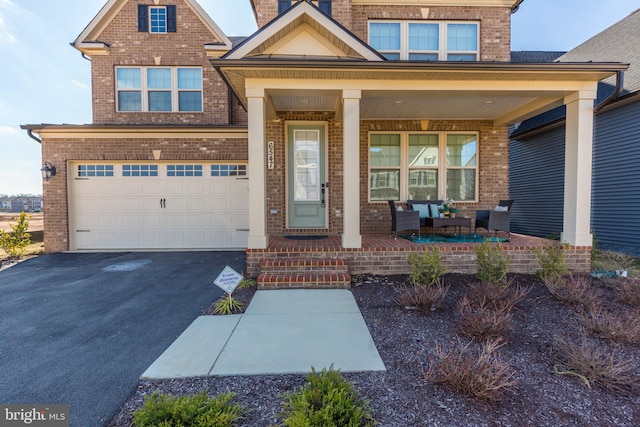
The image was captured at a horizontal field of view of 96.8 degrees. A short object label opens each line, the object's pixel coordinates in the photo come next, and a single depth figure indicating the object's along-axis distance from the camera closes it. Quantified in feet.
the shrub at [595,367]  6.93
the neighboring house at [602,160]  22.88
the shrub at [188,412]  5.68
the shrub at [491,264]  14.32
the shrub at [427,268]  13.94
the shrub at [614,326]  9.01
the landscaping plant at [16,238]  22.50
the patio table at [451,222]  19.60
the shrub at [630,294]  12.36
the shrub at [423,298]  11.71
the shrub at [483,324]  9.30
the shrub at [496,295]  11.62
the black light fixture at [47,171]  24.06
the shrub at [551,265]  14.87
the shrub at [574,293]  12.14
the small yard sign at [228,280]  12.02
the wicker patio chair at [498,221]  19.45
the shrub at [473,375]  6.45
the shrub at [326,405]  5.58
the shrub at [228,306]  12.09
